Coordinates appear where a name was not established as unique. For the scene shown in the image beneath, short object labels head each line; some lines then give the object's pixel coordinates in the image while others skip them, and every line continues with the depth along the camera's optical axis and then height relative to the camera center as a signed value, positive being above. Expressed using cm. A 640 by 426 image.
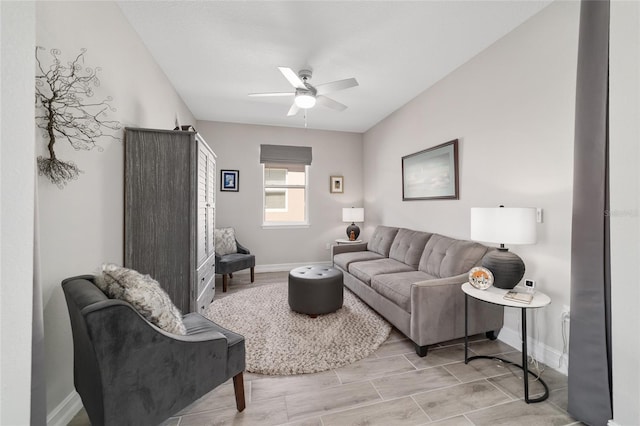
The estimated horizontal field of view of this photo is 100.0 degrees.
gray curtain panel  145 -11
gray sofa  222 -71
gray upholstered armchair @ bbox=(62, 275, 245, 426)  113 -72
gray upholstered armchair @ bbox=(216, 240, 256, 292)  383 -74
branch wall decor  137 +59
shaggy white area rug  211 -115
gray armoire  214 +3
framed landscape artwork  309 +51
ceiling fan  261 +128
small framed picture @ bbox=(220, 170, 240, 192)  481 +58
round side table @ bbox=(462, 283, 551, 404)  170 -59
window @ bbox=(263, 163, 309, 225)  517 +36
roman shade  496 +110
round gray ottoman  285 -86
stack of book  179 -57
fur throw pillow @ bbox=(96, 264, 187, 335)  131 -41
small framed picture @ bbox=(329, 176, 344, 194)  535 +57
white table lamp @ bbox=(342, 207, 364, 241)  497 -8
